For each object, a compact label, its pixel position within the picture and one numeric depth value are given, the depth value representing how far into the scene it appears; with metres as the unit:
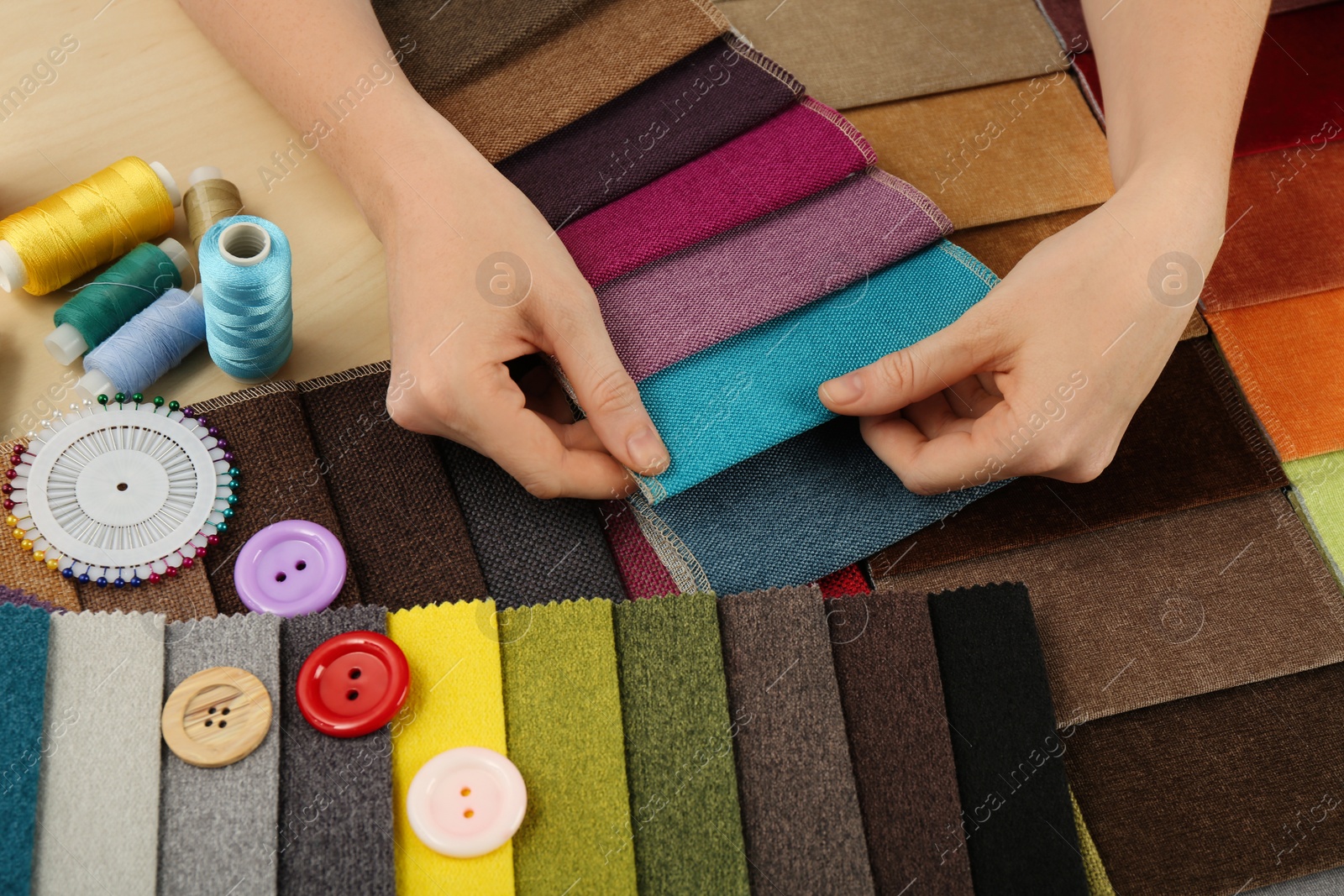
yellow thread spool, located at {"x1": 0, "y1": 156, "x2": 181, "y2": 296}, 0.80
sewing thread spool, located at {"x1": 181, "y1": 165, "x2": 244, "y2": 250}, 0.83
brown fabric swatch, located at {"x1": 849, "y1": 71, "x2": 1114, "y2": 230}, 0.88
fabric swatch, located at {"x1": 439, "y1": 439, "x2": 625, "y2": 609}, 0.76
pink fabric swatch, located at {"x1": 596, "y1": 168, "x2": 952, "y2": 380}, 0.78
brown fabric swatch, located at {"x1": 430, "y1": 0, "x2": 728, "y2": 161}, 0.82
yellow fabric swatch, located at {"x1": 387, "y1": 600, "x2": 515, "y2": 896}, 0.68
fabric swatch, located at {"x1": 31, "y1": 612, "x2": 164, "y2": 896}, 0.66
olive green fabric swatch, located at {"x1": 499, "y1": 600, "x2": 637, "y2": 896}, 0.69
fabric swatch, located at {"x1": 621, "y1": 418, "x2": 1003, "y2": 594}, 0.78
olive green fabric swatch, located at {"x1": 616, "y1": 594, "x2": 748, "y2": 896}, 0.69
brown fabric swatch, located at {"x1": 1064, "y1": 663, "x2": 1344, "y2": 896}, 0.75
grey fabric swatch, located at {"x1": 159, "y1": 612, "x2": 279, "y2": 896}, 0.67
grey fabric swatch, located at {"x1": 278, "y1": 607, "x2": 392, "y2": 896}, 0.67
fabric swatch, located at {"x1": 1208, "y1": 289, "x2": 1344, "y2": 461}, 0.85
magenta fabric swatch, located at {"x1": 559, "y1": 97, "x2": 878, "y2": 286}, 0.79
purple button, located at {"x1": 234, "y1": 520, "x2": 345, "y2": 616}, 0.74
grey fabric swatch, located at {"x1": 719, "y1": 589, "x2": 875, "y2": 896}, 0.70
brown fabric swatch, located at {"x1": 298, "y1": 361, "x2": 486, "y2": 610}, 0.75
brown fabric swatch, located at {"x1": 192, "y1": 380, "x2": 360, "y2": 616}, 0.75
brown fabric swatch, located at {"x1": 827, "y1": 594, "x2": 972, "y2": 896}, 0.71
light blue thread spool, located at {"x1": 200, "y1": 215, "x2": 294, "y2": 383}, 0.76
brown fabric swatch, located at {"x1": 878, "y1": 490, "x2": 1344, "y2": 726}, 0.78
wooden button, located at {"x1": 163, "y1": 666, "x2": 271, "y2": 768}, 0.68
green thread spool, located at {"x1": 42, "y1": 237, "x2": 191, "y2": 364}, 0.80
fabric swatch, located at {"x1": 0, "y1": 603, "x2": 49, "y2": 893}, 0.65
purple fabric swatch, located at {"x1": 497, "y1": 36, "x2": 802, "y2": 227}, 0.81
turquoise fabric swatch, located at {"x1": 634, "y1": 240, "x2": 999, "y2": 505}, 0.77
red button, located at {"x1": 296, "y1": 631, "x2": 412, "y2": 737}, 0.68
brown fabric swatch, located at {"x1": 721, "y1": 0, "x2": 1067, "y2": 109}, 0.90
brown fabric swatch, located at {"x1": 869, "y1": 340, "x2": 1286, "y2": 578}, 0.80
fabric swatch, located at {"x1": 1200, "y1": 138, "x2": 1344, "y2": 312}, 0.89
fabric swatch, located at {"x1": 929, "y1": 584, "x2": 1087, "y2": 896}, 0.72
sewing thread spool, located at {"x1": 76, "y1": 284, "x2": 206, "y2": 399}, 0.79
